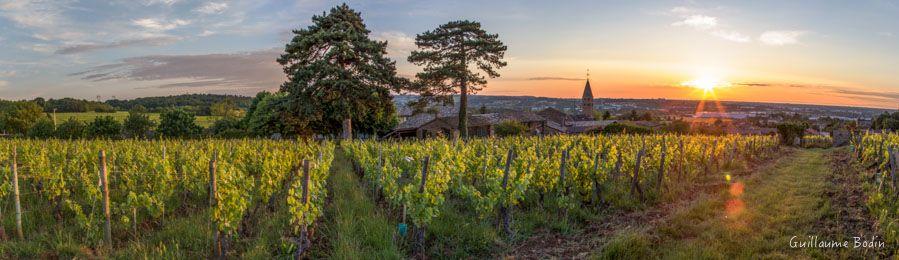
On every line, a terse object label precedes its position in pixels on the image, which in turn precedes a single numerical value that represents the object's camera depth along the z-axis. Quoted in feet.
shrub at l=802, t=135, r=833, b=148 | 139.99
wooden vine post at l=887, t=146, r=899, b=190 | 28.90
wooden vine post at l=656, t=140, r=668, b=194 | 33.77
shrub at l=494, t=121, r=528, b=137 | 146.41
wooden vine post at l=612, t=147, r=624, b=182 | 35.49
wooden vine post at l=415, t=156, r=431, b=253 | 20.15
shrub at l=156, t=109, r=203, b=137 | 148.66
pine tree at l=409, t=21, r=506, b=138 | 91.09
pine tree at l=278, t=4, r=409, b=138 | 81.35
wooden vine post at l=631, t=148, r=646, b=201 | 30.66
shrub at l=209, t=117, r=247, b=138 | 145.48
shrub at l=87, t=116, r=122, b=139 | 144.46
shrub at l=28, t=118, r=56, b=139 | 149.69
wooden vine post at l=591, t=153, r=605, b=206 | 29.96
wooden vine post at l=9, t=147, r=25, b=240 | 20.62
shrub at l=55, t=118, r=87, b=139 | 143.13
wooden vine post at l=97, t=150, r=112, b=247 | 19.42
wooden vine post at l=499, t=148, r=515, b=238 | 23.13
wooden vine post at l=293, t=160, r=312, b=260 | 18.43
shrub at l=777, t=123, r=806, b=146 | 139.79
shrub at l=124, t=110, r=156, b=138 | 158.61
